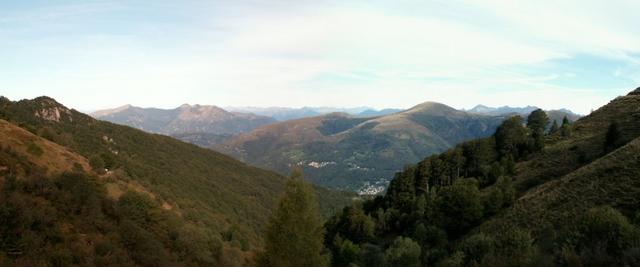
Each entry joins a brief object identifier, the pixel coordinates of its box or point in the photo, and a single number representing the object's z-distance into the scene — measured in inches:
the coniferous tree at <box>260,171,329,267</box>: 1061.1
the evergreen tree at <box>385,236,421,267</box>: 1606.8
